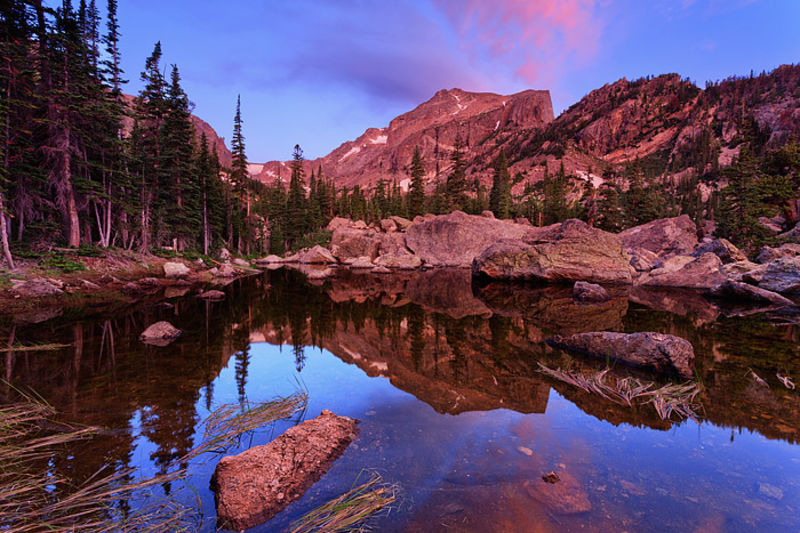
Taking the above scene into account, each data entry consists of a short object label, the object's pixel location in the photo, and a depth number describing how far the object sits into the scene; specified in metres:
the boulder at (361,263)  35.36
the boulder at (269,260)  43.69
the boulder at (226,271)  25.91
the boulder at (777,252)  19.89
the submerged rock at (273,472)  2.86
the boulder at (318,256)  41.63
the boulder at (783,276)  14.97
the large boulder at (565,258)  21.06
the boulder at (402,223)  53.41
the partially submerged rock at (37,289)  13.01
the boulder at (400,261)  33.78
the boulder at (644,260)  25.62
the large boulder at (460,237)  35.38
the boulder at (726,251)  21.70
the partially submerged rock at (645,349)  6.15
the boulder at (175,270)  21.38
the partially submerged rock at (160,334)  8.41
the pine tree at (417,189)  62.66
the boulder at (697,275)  18.11
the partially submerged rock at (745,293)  13.78
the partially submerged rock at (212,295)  15.39
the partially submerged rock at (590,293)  15.02
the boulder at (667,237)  29.25
